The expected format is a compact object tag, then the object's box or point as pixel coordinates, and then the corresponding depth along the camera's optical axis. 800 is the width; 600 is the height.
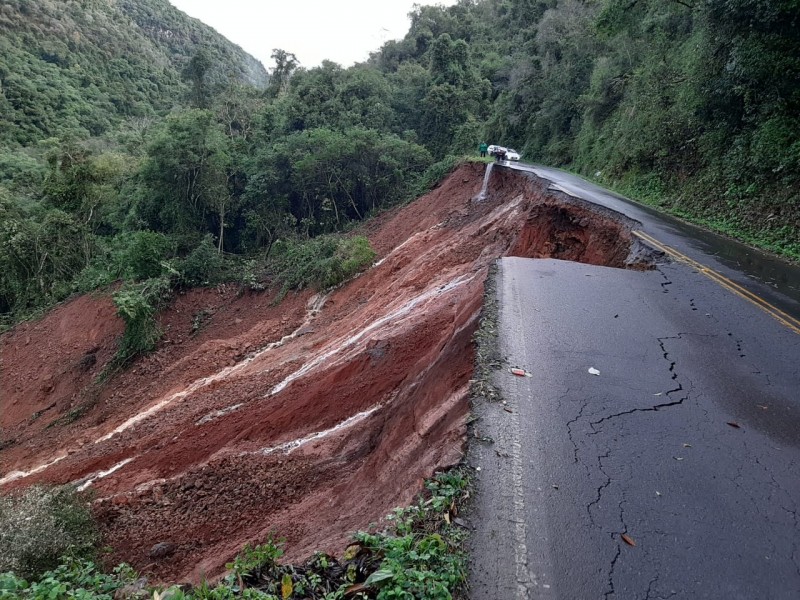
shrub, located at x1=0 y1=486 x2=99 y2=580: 5.64
